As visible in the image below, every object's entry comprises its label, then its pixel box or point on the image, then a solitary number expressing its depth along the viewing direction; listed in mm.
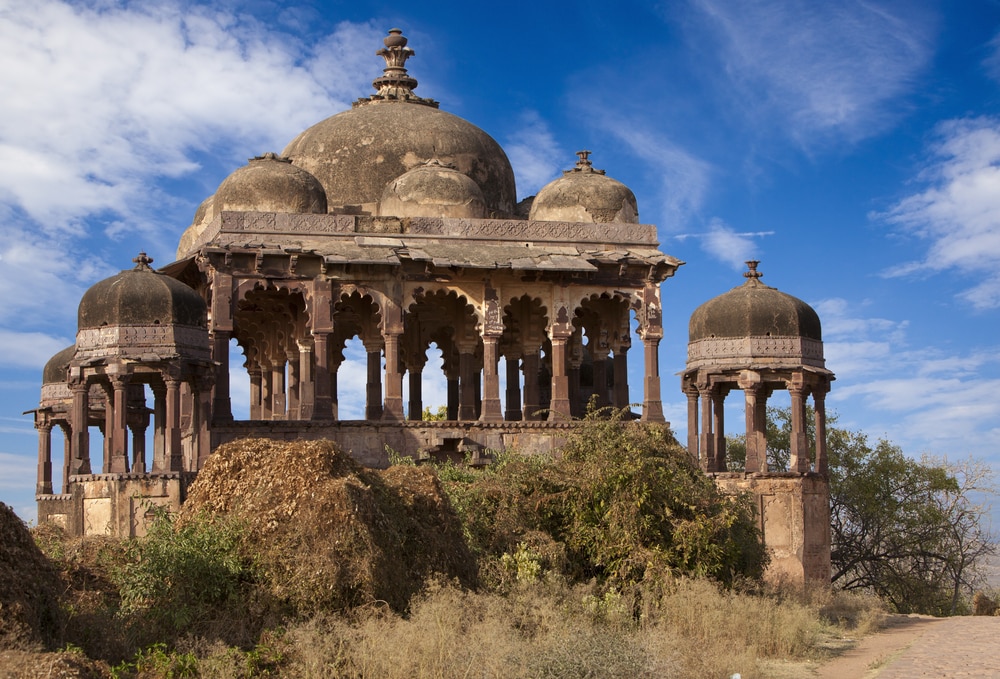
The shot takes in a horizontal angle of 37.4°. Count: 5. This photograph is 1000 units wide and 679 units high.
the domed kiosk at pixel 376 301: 21000
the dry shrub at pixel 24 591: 10344
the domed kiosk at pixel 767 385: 22234
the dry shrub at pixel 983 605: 24655
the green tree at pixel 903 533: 27047
